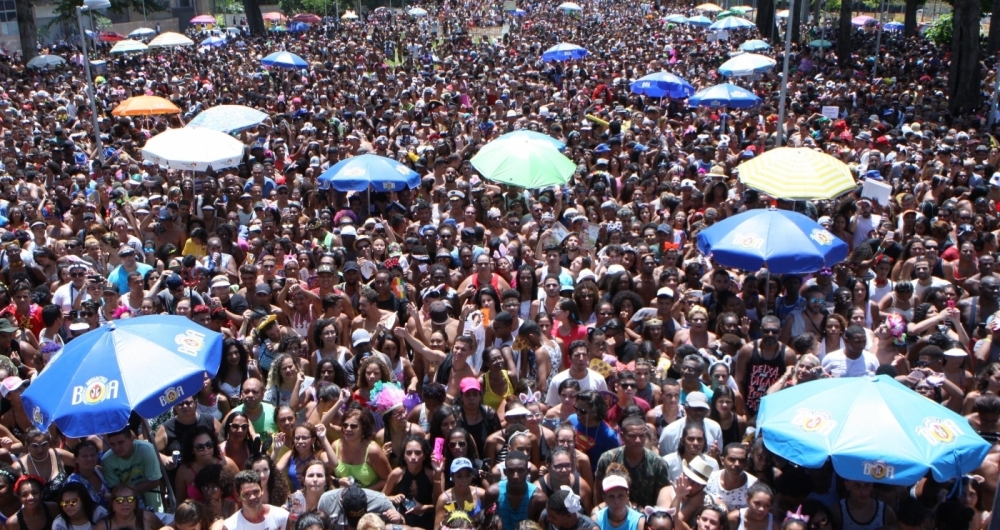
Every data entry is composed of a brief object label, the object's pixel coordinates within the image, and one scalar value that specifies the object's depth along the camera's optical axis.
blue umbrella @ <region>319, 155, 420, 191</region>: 10.24
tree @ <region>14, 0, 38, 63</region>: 28.83
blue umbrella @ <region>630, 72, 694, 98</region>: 17.03
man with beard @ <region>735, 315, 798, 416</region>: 6.58
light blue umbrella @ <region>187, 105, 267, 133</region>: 12.89
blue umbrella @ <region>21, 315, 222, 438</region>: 4.79
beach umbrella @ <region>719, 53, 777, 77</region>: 17.92
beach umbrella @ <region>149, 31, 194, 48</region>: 26.81
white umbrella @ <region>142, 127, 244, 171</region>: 10.37
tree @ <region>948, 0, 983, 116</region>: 19.61
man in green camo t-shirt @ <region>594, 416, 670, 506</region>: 5.29
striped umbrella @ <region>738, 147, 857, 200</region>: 8.37
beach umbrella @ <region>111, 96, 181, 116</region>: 14.08
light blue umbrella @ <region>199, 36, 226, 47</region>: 32.62
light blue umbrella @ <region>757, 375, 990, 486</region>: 4.49
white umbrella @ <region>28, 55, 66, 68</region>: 26.28
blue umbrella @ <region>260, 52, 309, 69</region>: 20.73
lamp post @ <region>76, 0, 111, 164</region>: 13.09
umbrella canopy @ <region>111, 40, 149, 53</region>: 26.61
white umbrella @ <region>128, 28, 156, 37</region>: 35.73
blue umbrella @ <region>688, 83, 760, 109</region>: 15.23
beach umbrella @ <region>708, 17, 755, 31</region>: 27.96
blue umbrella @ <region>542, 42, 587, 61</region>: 21.81
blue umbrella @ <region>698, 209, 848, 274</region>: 7.09
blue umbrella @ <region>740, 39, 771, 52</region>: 24.45
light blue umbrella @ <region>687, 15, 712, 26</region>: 34.25
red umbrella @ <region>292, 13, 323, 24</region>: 44.47
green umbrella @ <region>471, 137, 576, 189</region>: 9.88
